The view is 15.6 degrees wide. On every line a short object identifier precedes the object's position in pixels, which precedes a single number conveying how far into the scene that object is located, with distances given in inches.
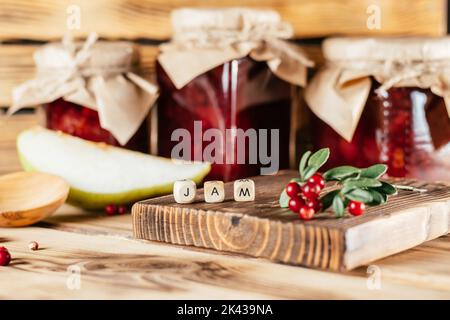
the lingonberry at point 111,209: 29.6
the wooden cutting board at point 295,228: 25.0
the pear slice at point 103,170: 29.7
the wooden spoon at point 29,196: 28.2
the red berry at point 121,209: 29.7
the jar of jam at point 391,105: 29.8
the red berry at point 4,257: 25.7
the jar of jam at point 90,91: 30.7
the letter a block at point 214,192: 26.7
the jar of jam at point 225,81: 30.9
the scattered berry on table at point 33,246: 26.7
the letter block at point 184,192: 26.6
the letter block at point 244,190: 26.8
